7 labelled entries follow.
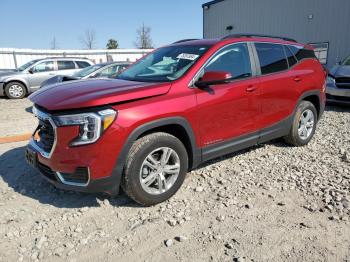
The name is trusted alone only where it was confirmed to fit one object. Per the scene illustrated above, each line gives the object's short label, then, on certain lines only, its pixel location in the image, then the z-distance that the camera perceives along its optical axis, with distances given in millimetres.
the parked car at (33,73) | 12445
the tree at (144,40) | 68312
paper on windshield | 3804
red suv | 3021
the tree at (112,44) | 69625
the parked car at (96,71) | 9455
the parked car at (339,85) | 8117
